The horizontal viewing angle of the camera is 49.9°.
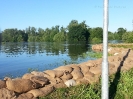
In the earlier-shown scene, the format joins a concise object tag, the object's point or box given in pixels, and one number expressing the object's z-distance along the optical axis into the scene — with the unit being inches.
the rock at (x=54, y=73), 197.2
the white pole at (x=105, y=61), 141.5
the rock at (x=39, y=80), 176.3
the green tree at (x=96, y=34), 2503.3
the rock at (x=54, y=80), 190.6
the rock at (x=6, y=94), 150.7
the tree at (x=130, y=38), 1274.5
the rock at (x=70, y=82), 195.6
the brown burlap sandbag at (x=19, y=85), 159.4
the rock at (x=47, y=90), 172.5
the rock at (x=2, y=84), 158.1
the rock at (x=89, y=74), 221.9
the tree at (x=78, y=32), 2571.7
